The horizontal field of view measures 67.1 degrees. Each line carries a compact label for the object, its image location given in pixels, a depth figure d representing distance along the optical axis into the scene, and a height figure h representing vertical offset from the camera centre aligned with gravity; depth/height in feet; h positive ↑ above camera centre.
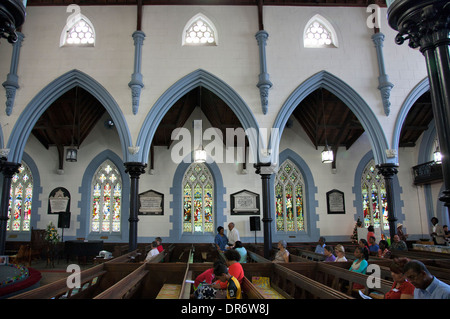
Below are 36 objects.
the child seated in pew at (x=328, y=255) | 18.65 -1.72
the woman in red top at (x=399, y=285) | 10.09 -1.87
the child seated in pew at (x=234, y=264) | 12.50 -1.44
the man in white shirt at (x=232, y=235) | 25.85 -0.72
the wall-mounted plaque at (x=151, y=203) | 38.75 +2.65
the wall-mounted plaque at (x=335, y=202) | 39.91 +2.55
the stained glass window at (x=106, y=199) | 39.37 +3.24
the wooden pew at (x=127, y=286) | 10.52 -2.03
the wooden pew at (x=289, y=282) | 9.91 -2.05
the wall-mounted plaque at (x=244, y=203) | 39.01 +2.53
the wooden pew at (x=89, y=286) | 10.36 -1.98
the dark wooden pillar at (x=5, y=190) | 27.58 +3.13
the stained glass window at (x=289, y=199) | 40.04 +3.03
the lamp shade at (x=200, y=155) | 28.43 +5.83
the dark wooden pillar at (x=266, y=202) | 27.86 +1.87
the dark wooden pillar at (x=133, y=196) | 28.32 +2.57
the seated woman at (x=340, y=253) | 17.61 -1.49
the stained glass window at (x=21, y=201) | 39.04 +3.12
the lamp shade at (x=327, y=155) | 30.66 +6.13
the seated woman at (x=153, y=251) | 21.62 -1.57
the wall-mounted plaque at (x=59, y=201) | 38.60 +3.02
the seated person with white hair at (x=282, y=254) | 19.30 -1.66
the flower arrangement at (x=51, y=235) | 35.06 -0.73
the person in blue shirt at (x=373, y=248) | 23.56 -1.69
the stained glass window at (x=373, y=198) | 40.65 +3.04
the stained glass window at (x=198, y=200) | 39.19 +2.99
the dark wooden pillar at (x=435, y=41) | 12.57 +6.90
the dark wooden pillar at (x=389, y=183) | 29.10 +3.50
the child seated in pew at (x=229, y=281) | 10.36 -1.72
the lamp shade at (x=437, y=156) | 31.83 +6.17
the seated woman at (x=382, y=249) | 21.02 -1.60
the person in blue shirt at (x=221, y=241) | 25.42 -1.13
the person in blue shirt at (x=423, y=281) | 8.62 -1.47
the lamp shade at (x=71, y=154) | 33.13 +7.07
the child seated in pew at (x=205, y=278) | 12.51 -1.90
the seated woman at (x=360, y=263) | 14.46 -1.66
